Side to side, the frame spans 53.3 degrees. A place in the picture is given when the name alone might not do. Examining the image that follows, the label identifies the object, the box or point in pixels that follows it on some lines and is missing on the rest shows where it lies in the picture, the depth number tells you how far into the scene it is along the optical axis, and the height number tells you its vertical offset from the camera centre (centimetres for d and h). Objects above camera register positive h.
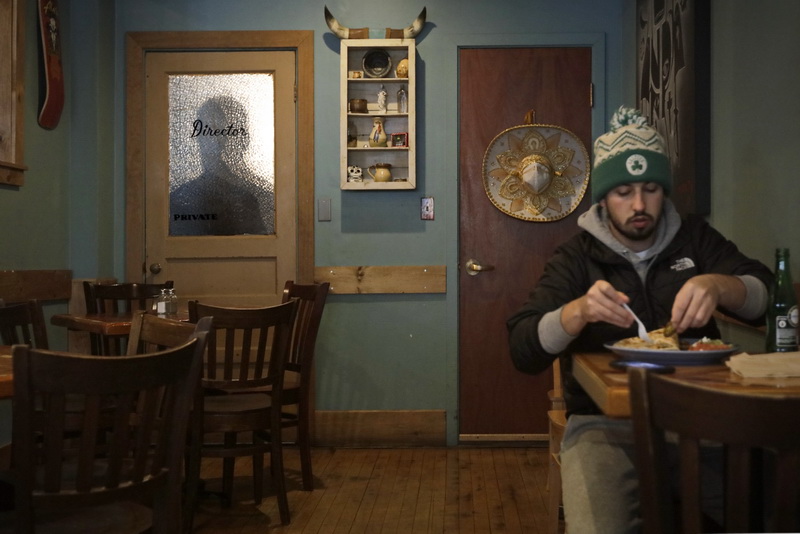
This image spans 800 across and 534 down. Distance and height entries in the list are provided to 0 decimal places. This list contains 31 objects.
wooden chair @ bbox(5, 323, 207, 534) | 141 -35
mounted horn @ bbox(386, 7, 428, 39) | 421 +118
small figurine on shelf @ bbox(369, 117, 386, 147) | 428 +62
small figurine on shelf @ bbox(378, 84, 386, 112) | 431 +82
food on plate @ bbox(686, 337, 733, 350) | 172 -20
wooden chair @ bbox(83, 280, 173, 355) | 390 -22
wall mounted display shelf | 425 +74
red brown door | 435 +9
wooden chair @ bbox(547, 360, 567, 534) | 262 -69
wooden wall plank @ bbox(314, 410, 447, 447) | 438 -98
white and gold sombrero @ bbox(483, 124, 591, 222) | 430 +42
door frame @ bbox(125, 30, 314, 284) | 439 +106
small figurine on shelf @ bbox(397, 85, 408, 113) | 432 +81
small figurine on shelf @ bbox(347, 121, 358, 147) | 433 +63
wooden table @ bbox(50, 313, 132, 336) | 321 -30
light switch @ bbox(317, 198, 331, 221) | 439 +23
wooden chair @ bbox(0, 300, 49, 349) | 249 -23
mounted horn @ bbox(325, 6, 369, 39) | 423 +118
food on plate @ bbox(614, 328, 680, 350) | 173 -20
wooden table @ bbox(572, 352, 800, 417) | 139 -24
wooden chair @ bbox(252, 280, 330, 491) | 355 -54
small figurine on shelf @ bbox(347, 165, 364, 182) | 433 +42
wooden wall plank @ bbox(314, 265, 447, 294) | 437 -15
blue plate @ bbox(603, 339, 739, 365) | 165 -22
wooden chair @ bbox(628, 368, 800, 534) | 99 -25
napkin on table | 150 -22
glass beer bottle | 192 -11
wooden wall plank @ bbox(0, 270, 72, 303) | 358 -17
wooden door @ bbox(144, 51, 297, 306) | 442 +40
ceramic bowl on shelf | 429 +101
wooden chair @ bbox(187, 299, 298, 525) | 289 -63
